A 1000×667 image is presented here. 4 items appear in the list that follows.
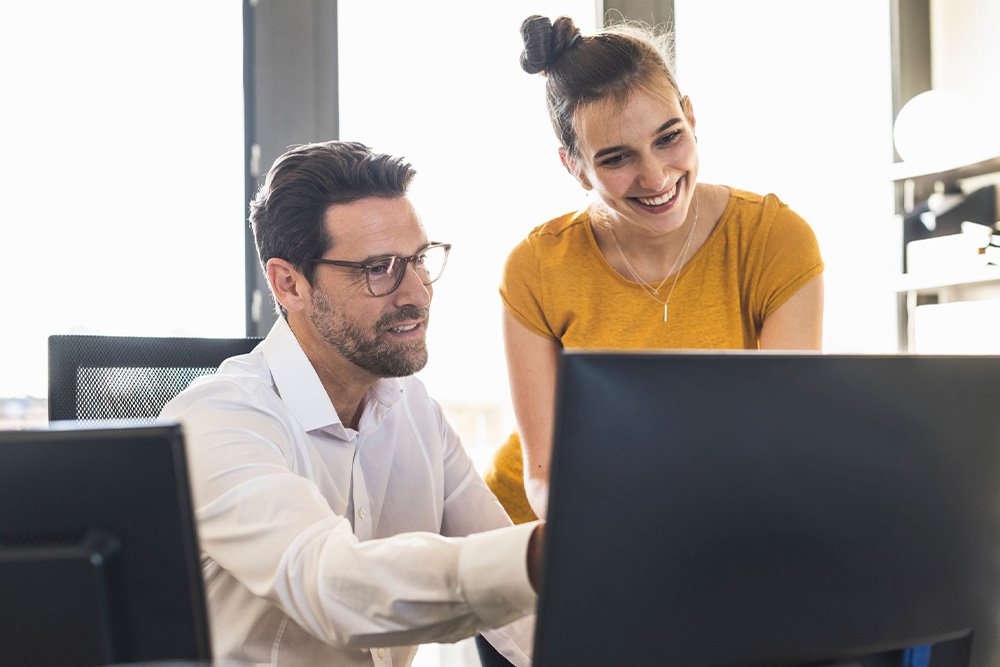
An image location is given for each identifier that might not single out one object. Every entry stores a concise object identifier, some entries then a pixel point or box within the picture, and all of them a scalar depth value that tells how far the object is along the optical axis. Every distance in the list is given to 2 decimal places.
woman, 1.55
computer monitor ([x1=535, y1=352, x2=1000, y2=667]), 0.61
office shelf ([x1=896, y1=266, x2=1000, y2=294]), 2.79
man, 0.80
